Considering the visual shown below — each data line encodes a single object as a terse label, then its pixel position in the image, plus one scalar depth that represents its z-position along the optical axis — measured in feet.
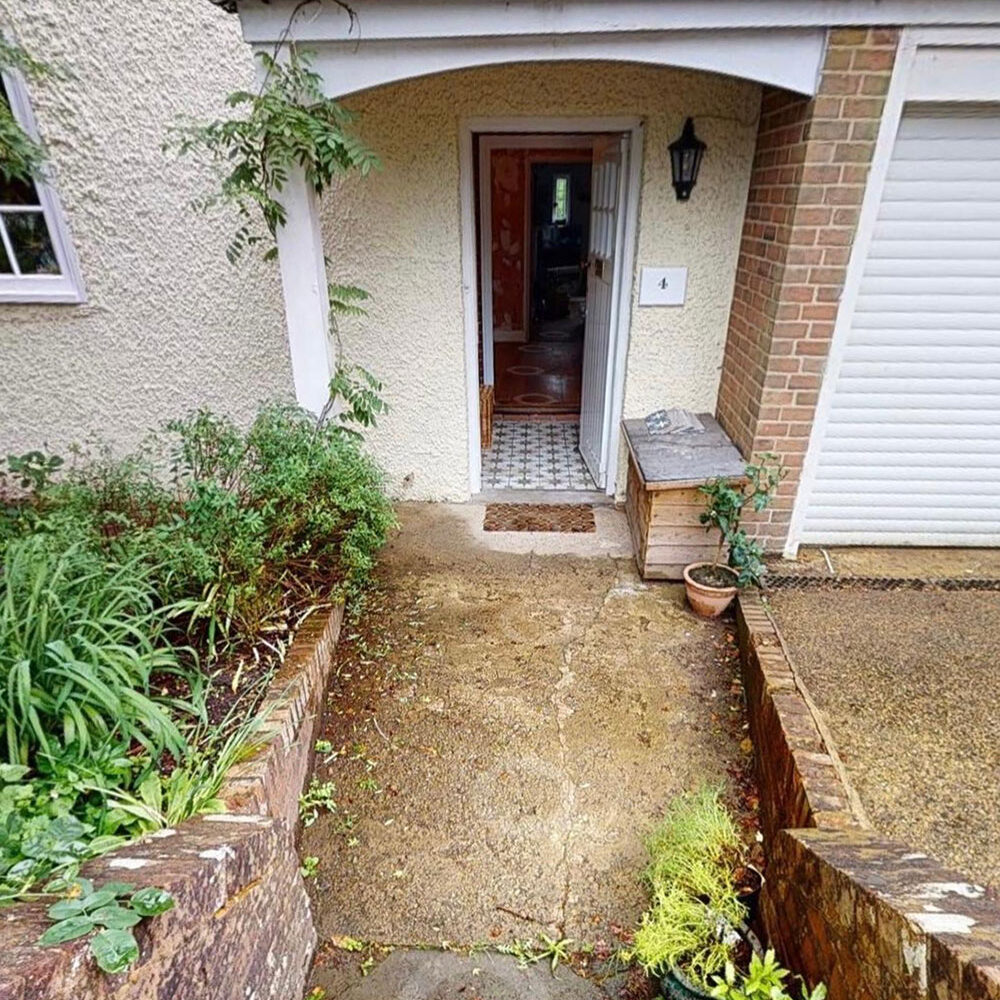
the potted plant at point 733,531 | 10.19
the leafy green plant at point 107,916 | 3.73
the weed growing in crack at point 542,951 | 6.20
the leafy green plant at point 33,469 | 10.61
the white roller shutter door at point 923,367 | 9.18
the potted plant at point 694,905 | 5.74
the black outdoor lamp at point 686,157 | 10.72
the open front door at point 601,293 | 12.19
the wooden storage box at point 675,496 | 10.49
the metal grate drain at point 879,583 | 10.72
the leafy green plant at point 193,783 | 5.43
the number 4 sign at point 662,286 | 11.95
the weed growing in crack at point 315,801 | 7.45
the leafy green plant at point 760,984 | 4.97
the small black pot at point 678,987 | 5.36
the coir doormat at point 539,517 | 13.41
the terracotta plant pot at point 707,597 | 10.21
